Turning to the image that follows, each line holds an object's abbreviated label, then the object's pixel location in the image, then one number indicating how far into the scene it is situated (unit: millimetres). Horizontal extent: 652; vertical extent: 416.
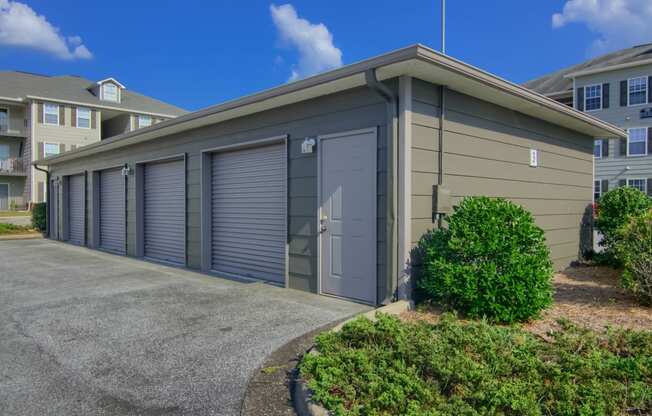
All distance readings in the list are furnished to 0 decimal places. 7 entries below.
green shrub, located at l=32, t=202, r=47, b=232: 16734
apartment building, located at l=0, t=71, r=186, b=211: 24891
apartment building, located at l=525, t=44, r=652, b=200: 19469
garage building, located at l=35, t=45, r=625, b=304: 4805
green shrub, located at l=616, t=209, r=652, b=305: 4633
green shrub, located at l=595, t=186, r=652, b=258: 7766
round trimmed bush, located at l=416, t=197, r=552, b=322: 4023
